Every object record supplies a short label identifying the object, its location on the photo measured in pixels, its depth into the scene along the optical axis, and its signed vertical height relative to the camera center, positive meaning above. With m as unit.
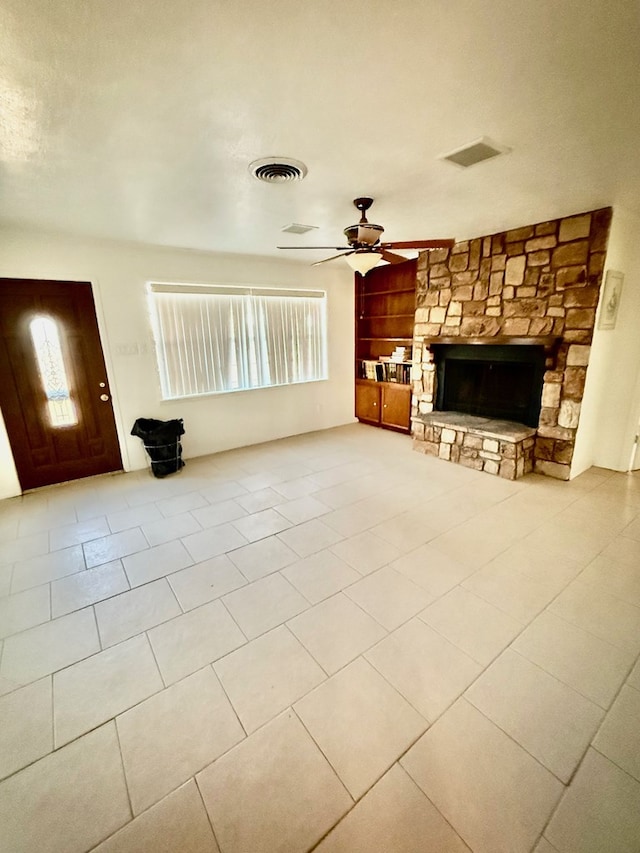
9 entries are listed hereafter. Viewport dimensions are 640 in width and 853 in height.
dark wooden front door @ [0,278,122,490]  3.47 -0.38
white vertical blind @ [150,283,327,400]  4.30 +0.01
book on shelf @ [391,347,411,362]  5.26 -0.29
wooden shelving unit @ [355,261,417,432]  5.31 +0.07
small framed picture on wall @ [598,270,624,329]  3.31 +0.26
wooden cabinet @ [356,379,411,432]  5.34 -1.05
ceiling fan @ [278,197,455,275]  2.57 +0.62
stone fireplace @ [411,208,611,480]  3.36 -0.12
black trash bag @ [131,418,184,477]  3.96 -1.09
